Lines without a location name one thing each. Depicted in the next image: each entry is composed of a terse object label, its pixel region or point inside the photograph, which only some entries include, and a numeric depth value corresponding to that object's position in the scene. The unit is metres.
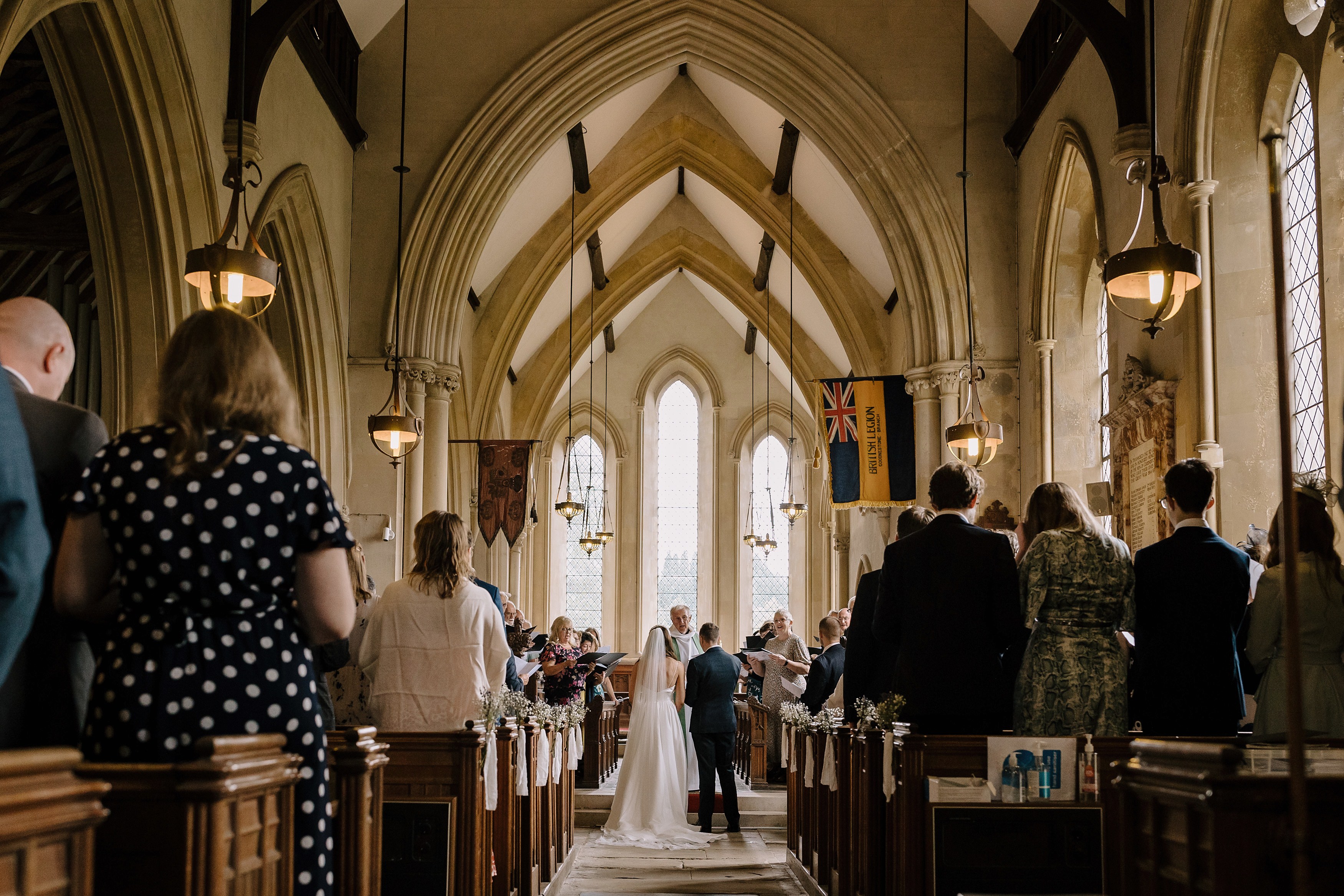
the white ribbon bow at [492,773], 4.31
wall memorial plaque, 6.88
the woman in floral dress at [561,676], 8.62
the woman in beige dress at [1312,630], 3.54
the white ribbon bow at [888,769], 3.92
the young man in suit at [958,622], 3.95
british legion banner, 10.52
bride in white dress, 8.30
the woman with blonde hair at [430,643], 4.07
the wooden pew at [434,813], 3.90
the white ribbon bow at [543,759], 5.72
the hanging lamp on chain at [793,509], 15.76
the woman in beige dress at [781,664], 9.56
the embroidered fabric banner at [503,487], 12.22
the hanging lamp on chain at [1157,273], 5.04
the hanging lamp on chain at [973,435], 7.95
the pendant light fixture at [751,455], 20.52
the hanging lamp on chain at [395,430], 8.23
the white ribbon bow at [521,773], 5.05
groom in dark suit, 8.52
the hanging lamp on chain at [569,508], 14.53
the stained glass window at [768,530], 21.06
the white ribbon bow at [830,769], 5.35
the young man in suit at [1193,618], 3.75
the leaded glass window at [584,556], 21.00
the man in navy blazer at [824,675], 7.92
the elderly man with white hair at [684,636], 8.88
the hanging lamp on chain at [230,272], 5.57
